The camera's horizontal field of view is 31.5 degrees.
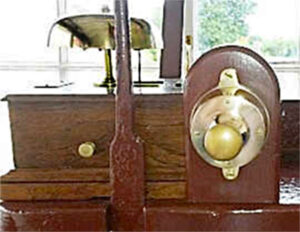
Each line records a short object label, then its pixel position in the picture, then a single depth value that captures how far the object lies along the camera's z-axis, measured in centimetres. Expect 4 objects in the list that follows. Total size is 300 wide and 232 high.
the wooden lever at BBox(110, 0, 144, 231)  43
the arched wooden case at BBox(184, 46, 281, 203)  44
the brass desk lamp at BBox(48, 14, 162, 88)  56
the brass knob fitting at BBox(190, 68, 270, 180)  42
